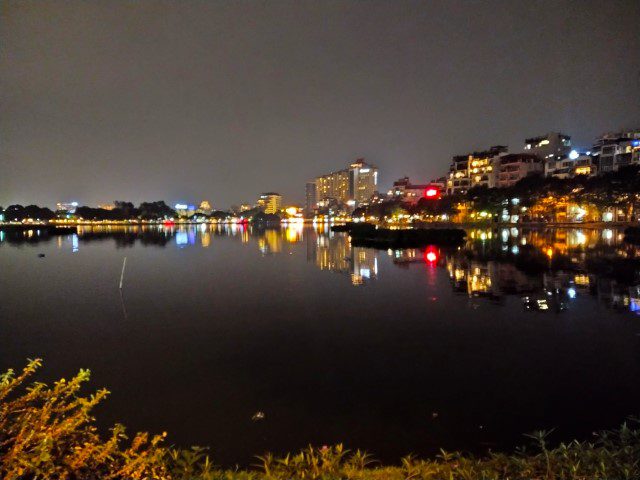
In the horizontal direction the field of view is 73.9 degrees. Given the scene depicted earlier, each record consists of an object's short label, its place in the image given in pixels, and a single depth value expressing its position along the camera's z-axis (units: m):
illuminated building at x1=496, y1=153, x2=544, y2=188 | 109.69
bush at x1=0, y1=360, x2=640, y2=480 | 3.45
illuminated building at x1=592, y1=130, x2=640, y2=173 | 84.38
